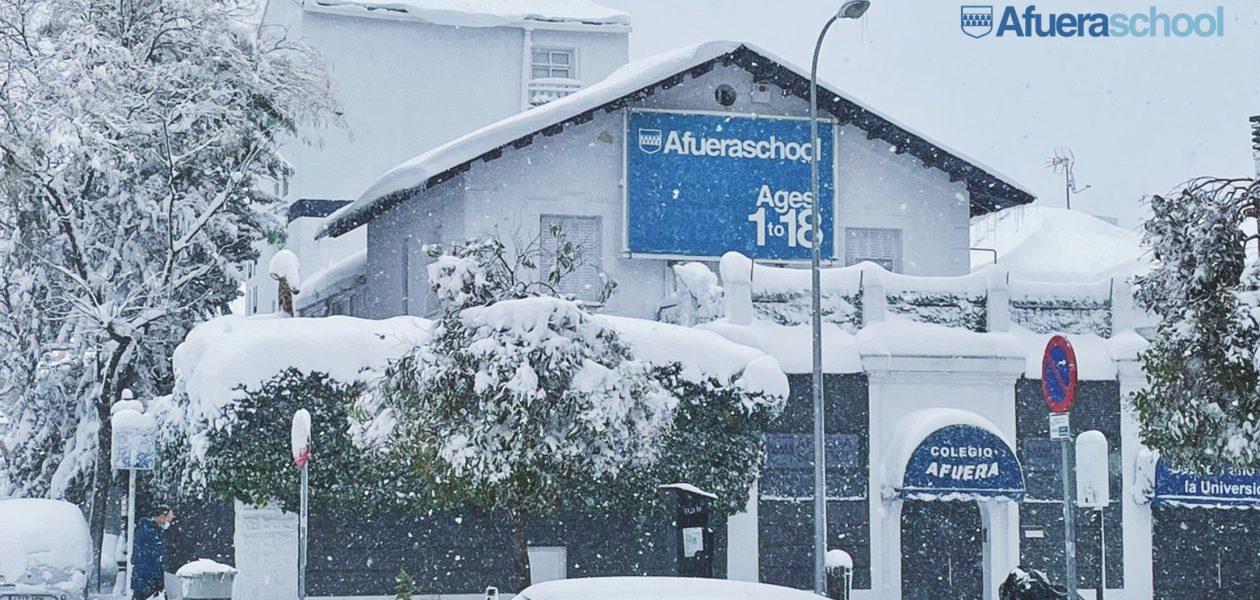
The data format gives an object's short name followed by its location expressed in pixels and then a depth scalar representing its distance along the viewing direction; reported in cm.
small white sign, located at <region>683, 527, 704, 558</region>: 2106
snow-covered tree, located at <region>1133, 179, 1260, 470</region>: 1683
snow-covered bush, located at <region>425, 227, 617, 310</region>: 1872
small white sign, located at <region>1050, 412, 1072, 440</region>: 1438
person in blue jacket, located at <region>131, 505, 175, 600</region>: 1984
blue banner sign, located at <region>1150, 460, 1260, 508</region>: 2502
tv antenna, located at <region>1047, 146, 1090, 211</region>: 5875
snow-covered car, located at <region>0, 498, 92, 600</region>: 1995
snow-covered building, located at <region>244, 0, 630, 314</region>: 3909
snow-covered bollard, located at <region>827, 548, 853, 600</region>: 2286
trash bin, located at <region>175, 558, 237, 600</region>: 1659
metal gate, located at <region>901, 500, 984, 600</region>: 2506
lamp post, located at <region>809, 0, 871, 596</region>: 2152
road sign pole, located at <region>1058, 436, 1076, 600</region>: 1398
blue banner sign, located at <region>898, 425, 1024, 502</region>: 2394
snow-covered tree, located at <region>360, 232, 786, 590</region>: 1791
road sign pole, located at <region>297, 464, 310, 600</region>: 1656
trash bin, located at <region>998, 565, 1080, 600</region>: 1445
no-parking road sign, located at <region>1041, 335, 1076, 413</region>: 1452
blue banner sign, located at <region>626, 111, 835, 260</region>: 2834
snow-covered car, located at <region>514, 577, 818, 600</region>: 903
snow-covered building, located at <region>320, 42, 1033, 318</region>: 2778
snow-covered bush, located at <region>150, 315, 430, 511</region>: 2047
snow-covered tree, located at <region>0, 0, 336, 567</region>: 2755
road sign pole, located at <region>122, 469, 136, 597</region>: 2238
